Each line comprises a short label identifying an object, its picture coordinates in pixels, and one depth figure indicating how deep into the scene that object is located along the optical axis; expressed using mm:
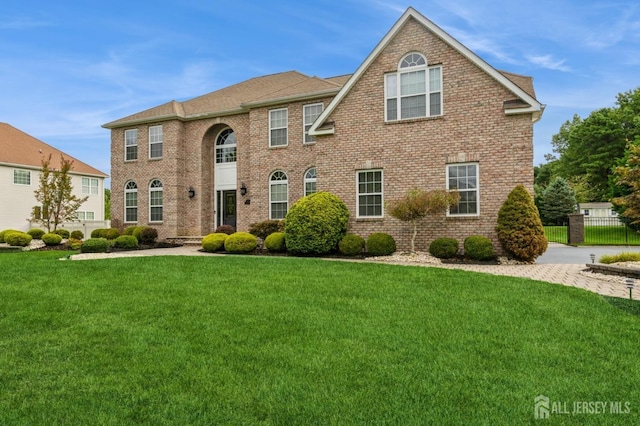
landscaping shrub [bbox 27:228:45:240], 23688
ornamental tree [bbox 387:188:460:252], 12508
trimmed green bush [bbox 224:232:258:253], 15547
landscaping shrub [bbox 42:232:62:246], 19641
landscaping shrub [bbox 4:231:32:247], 20134
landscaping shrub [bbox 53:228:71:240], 23131
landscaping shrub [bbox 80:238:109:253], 15820
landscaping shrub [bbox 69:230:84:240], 21556
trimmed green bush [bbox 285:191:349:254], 13648
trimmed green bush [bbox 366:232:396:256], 13359
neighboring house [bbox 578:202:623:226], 39656
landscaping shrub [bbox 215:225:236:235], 18859
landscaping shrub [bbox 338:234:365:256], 13594
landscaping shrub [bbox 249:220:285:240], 17094
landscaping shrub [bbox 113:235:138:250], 17609
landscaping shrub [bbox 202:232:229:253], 15953
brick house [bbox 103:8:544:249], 12891
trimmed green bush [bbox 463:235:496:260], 12211
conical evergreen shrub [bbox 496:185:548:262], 11883
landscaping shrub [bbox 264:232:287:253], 15031
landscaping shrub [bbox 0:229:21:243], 21625
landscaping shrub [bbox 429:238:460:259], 12656
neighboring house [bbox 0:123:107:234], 27297
